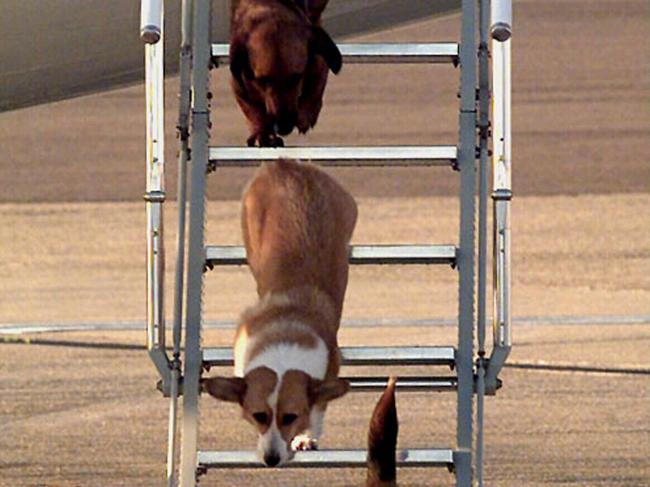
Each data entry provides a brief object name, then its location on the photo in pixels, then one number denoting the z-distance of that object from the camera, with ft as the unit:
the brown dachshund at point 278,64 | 52.24
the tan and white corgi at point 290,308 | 50.19
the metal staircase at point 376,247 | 50.96
